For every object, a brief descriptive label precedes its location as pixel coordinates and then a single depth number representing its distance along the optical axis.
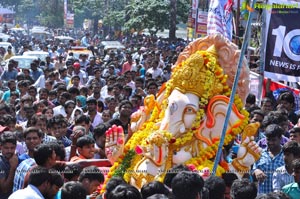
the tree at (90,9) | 52.75
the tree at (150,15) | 32.84
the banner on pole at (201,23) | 19.23
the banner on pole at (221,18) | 13.25
